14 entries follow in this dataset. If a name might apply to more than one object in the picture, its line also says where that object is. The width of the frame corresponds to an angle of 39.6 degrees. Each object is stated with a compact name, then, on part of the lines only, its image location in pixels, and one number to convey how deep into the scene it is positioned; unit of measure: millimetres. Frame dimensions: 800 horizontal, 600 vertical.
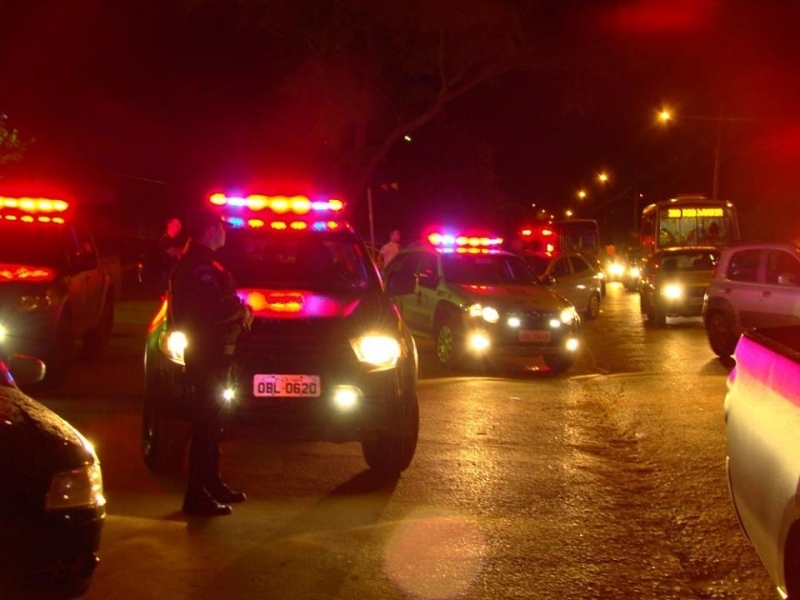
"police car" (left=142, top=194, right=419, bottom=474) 7180
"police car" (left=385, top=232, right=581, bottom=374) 13914
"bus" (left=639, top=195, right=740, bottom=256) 33594
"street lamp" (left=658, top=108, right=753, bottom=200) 34406
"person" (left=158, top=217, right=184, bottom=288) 12634
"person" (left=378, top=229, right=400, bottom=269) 20172
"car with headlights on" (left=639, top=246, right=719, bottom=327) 21062
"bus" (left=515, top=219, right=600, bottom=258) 42500
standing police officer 6516
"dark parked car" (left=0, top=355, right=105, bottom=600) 4176
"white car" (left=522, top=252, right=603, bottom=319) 22375
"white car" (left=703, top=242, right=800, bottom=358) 13789
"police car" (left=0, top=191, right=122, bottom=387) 11016
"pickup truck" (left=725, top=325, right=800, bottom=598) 4387
